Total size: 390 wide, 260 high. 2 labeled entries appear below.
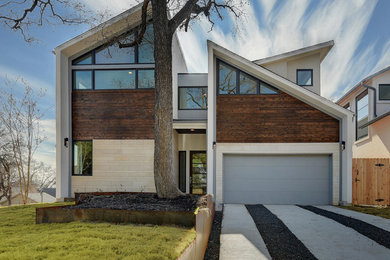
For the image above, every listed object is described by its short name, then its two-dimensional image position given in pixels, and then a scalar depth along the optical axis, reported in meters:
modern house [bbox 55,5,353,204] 8.42
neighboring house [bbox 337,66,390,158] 10.10
